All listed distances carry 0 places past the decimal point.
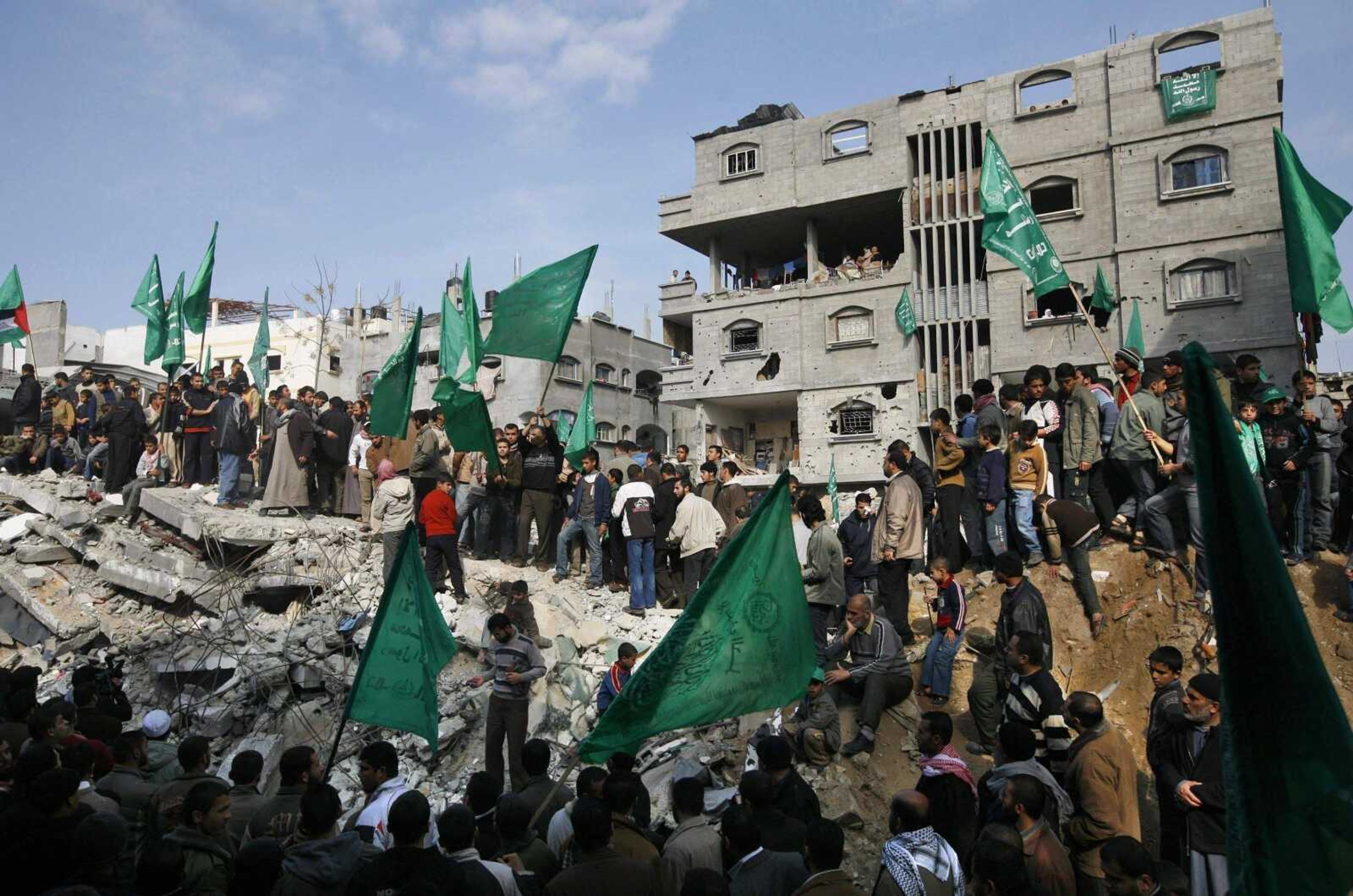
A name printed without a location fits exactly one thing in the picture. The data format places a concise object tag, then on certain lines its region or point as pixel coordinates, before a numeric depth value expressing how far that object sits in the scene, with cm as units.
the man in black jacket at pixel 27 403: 1617
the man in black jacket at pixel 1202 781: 473
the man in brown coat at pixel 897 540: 898
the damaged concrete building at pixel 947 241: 2373
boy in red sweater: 1088
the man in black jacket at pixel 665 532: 1175
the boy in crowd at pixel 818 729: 739
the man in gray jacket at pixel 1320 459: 897
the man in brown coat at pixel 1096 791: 488
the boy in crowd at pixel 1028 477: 934
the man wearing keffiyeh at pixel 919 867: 403
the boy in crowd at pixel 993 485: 949
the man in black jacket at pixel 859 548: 962
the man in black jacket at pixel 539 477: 1210
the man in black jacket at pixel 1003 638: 689
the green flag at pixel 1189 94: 2375
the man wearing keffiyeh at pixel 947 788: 514
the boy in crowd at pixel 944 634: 776
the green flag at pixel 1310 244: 896
